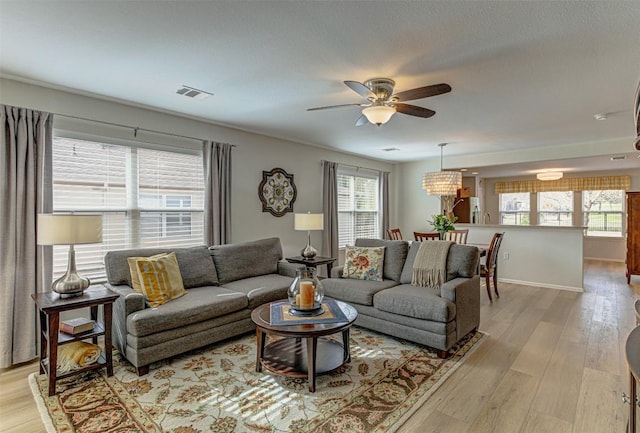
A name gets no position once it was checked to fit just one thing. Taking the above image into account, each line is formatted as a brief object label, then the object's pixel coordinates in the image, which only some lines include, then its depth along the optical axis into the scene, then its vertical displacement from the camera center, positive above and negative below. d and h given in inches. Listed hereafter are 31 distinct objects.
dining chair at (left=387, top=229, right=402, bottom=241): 254.4 -16.4
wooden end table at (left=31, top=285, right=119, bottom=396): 94.4 -34.3
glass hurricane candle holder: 106.3 -26.2
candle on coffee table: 106.6 -26.4
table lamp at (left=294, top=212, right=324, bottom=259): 183.2 -5.5
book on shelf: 100.8 -34.5
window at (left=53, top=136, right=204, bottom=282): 130.5 +8.0
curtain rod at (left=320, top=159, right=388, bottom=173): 254.9 +36.8
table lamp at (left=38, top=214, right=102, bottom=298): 99.0 -6.6
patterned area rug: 81.9 -51.1
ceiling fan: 104.1 +37.5
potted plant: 208.1 -6.8
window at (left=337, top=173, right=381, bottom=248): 258.4 +4.3
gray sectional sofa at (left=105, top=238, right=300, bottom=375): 107.6 -32.2
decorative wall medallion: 197.9 +13.0
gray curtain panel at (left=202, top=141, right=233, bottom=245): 169.2 +10.1
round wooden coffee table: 94.0 -45.9
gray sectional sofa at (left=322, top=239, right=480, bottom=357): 118.9 -33.4
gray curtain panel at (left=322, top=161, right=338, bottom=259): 233.1 +3.6
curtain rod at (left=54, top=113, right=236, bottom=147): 130.8 +37.1
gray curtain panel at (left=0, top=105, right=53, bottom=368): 113.0 -4.7
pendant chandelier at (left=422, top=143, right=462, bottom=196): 207.8 +19.1
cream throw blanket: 140.5 -22.0
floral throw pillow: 156.1 -23.8
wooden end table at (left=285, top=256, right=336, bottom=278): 176.4 -25.8
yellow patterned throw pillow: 119.2 -24.3
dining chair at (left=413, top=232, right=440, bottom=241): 220.8 -15.2
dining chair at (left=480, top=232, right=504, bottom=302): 191.8 -27.9
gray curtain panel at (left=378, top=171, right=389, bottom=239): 289.9 +9.7
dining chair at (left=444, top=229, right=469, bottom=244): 225.6 -15.5
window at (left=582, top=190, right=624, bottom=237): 344.2 +2.0
